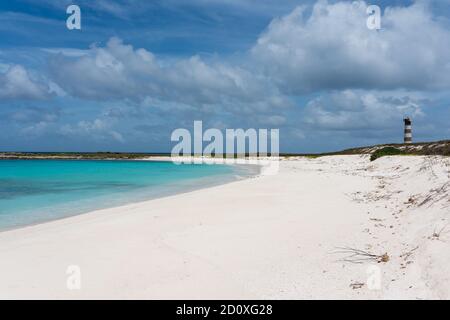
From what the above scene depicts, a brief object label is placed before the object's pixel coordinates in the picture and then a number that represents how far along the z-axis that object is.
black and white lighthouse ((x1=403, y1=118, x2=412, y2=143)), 70.69
